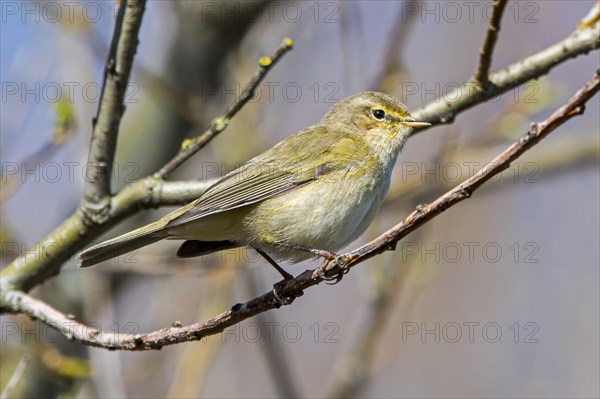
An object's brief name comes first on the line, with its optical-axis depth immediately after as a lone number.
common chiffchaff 7.00
